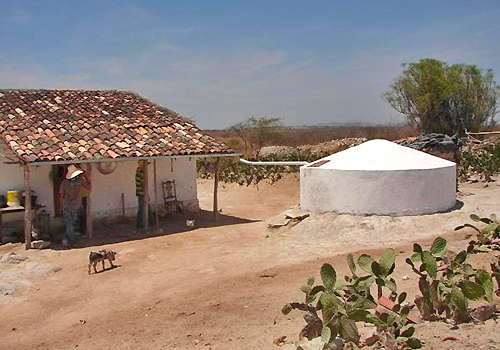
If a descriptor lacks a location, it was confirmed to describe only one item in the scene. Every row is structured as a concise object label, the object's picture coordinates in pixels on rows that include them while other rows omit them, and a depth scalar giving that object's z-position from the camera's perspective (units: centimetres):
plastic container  1208
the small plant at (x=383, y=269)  479
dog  952
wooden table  1179
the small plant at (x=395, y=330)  390
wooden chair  1474
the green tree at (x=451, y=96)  3412
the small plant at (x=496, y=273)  549
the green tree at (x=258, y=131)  4200
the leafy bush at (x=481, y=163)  1887
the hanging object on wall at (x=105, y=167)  1327
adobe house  1198
